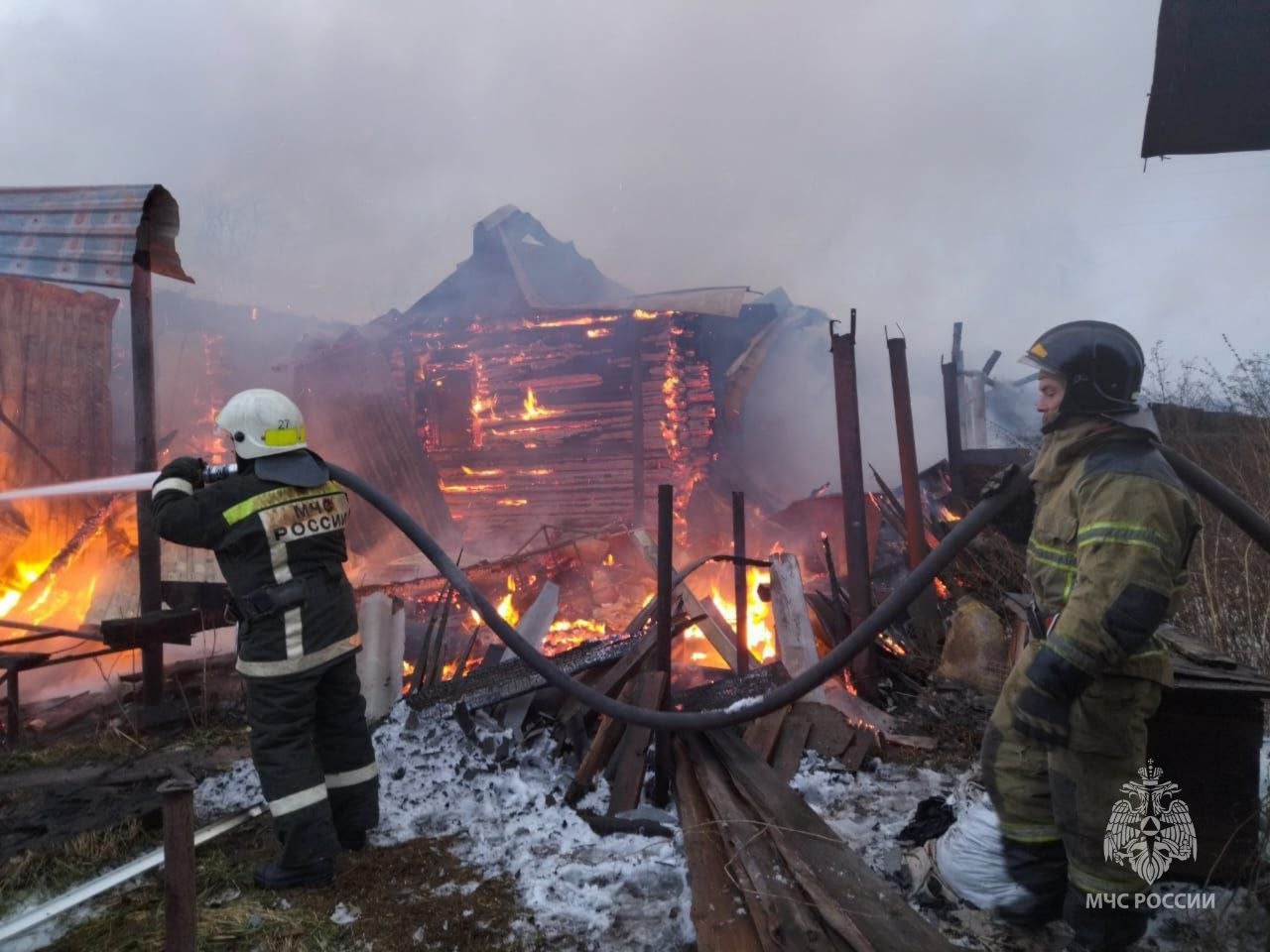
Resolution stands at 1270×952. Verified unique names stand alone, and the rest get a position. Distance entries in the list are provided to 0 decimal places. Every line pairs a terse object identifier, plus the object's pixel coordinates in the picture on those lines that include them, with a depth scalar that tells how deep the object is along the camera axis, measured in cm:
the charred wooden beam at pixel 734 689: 533
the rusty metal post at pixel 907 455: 665
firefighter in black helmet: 258
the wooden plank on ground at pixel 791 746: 472
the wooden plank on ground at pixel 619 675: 510
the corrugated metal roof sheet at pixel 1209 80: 441
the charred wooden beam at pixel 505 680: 521
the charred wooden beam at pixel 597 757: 444
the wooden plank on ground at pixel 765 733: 484
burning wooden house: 1305
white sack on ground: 308
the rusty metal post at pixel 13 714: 573
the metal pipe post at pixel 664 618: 434
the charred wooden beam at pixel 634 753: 431
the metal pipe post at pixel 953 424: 820
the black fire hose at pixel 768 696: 320
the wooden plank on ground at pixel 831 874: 273
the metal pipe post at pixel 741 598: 573
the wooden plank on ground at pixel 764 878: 279
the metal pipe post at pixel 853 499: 587
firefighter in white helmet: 368
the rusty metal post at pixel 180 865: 212
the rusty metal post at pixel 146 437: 566
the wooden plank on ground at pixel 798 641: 542
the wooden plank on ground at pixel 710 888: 284
